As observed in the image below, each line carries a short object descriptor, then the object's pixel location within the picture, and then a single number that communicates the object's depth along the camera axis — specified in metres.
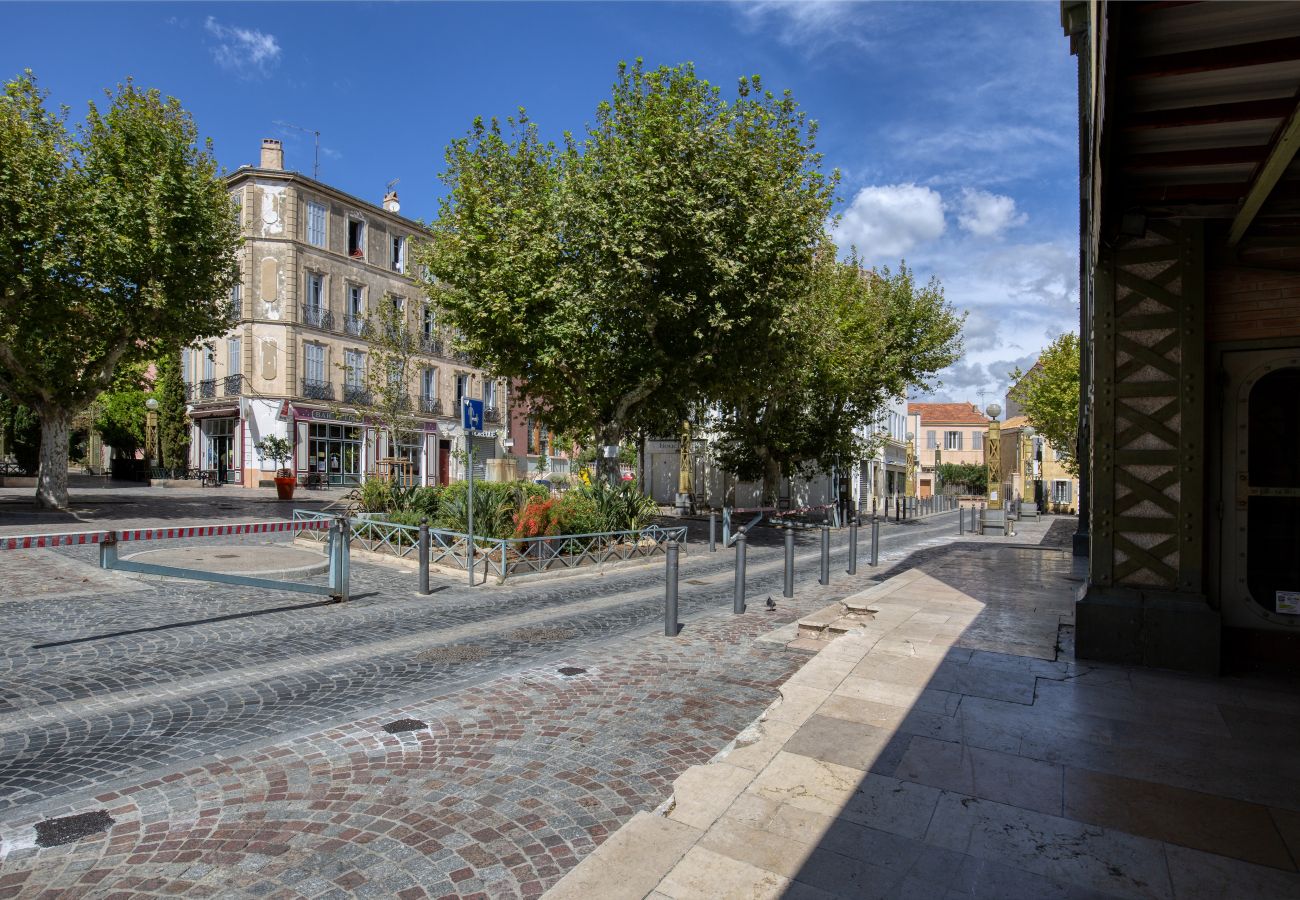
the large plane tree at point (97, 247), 15.80
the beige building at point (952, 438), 69.69
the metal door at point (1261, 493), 5.34
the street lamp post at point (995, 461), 24.71
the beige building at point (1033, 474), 32.81
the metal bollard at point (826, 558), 11.11
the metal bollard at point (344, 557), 8.70
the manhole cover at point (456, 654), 6.45
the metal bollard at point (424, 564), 9.66
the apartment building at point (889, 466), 43.28
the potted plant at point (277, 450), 30.27
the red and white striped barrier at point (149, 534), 6.43
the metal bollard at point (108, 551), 6.64
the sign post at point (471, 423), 10.47
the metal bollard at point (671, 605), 7.45
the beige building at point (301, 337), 31.98
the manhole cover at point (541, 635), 7.25
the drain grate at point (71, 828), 3.24
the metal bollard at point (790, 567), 9.72
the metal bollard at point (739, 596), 8.66
